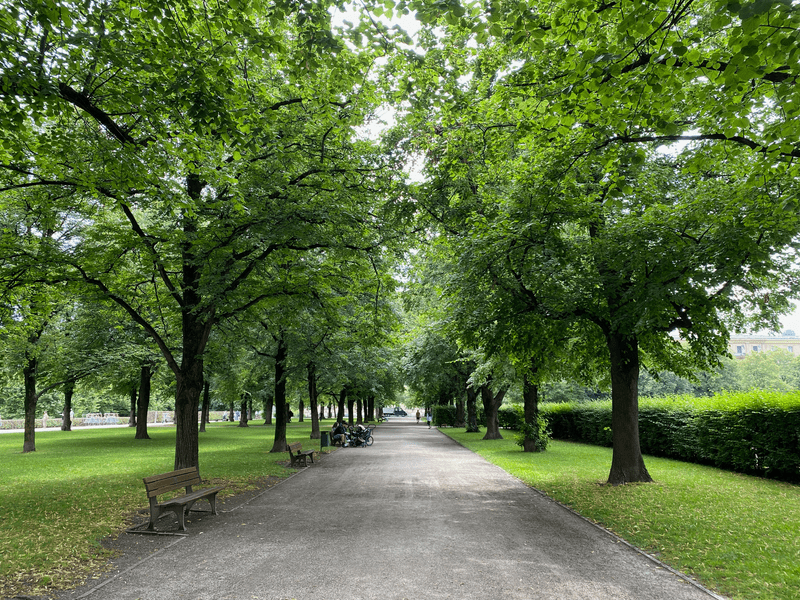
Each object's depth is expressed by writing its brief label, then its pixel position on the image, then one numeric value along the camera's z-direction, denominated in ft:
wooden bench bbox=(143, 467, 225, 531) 24.16
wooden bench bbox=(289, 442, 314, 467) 50.24
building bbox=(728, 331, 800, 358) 339.98
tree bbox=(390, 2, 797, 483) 18.34
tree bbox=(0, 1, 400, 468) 20.67
